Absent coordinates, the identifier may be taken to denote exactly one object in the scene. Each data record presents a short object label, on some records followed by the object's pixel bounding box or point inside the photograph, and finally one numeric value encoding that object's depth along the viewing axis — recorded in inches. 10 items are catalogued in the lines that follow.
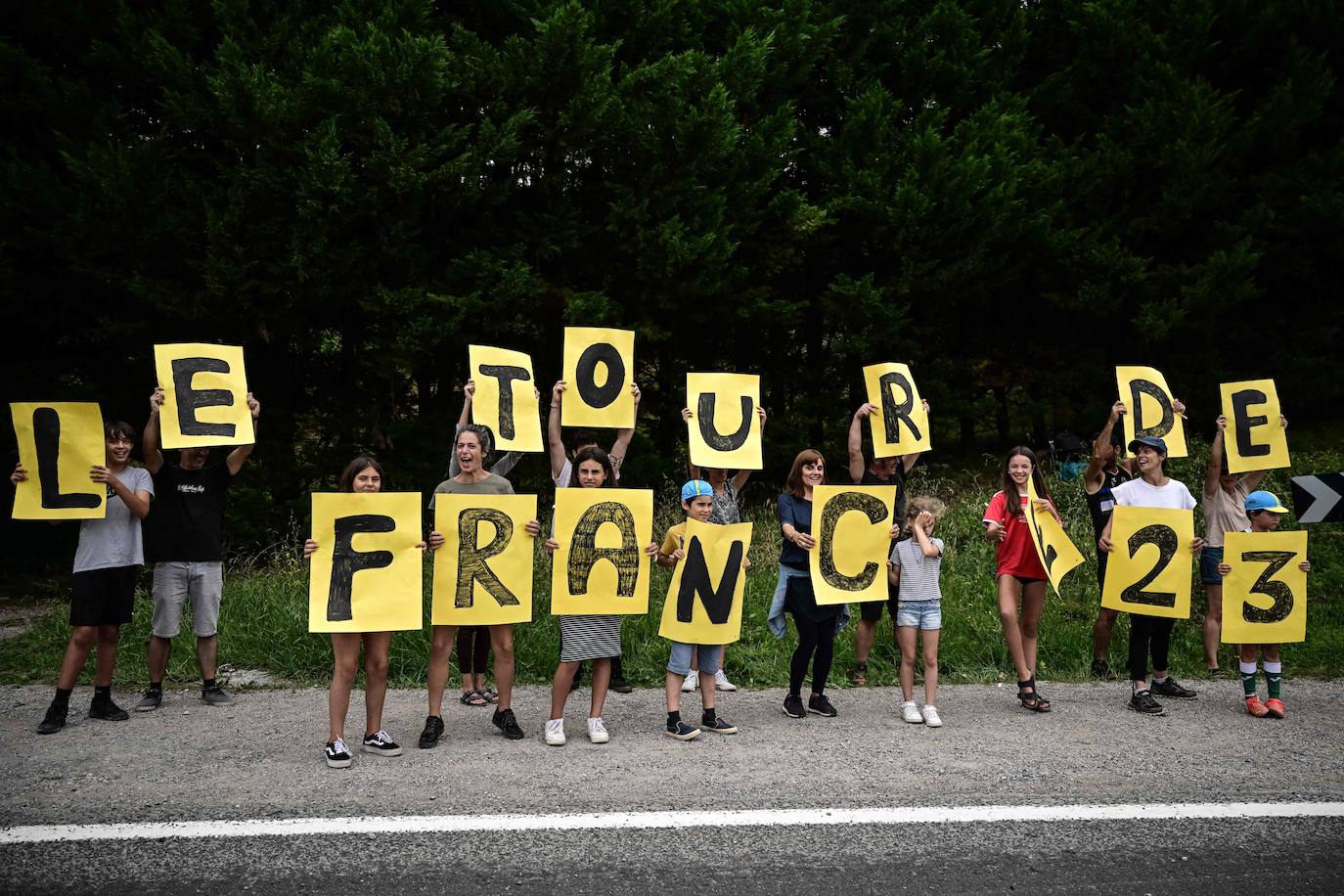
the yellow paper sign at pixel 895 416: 273.4
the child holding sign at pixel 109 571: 243.6
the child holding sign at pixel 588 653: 227.3
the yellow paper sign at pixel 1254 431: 281.0
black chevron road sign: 283.9
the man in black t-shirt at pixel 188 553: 261.4
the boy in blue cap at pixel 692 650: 236.7
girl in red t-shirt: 269.3
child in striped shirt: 248.5
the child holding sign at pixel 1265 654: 249.8
